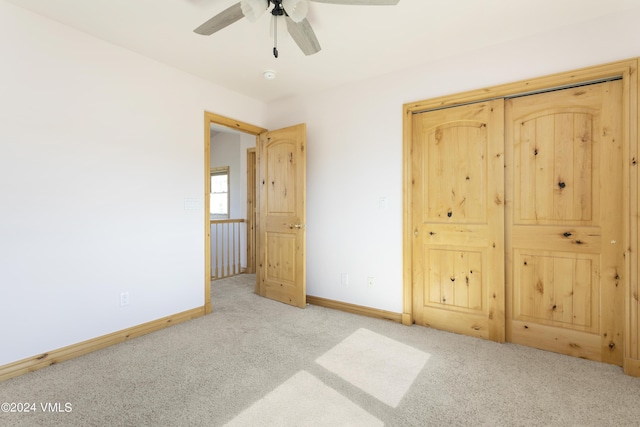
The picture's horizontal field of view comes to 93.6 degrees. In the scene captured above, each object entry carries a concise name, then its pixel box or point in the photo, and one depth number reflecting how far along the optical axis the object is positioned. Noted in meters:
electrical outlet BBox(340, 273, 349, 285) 3.36
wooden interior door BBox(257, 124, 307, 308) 3.47
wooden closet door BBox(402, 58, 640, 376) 2.03
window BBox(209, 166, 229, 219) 6.32
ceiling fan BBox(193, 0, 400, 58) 1.66
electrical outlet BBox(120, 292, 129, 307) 2.59
